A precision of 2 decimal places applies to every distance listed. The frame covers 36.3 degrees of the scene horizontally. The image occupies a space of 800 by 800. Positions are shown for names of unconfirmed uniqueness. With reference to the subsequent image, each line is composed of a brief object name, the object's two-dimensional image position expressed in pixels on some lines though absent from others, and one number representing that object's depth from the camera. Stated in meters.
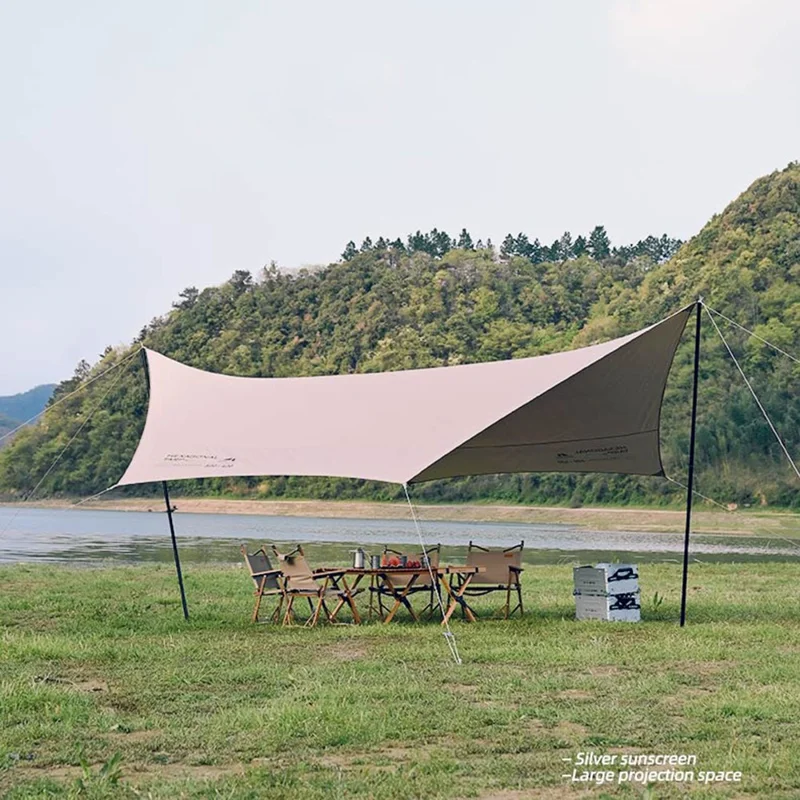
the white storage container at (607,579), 7.91
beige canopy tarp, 7.69
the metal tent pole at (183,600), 8.33
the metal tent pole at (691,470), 7.64
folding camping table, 7.77
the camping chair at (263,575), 8.24
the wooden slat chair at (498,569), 8.23
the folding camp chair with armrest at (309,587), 7.78
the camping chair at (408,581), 7.88
